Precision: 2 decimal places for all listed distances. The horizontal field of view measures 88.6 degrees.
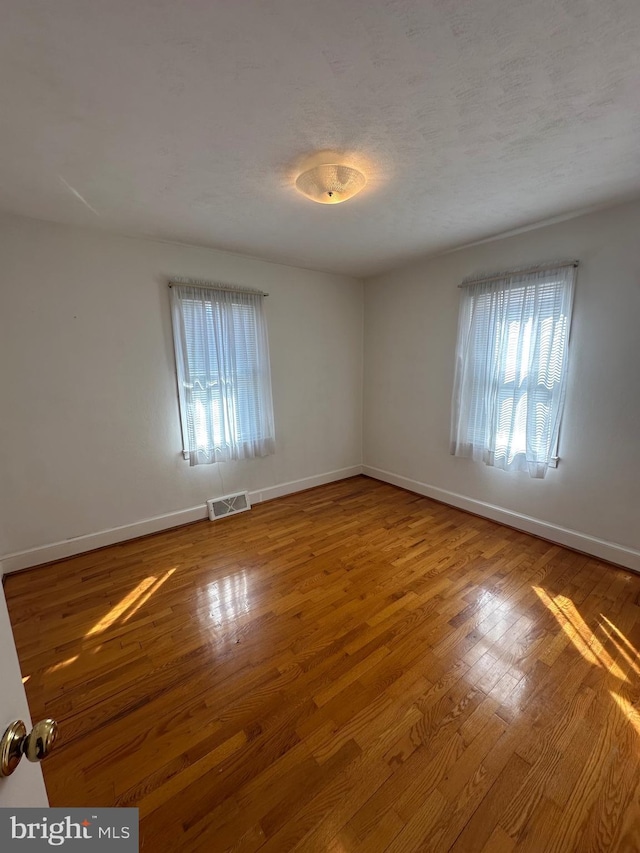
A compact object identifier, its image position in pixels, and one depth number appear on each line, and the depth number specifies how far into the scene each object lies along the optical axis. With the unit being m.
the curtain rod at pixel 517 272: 2.36
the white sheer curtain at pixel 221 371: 2.82
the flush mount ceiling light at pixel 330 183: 1.64
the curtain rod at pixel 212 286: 2.76
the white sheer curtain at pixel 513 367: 2.46
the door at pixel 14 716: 0.55
